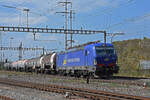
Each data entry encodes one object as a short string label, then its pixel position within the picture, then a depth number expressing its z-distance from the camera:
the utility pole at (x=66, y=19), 46.02
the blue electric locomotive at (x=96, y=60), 25.09
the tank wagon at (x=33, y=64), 47.68
